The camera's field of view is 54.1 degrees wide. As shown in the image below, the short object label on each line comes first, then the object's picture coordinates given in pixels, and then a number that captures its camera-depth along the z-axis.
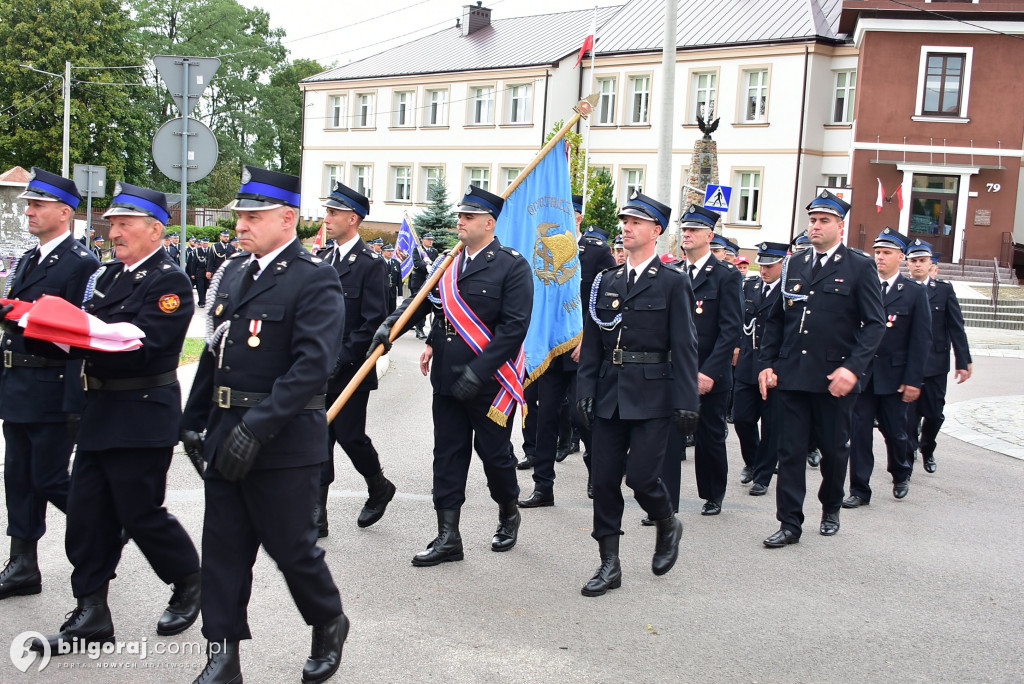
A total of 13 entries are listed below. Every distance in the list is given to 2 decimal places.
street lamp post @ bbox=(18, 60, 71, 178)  39.25
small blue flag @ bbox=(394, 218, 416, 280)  20.03
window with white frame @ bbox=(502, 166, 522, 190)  47.83
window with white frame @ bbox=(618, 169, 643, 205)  44.81
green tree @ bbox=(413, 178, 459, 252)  35.62
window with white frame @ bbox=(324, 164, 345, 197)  55.31
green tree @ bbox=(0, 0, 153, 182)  51.19
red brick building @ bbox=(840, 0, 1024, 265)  34.56
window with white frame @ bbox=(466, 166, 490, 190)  48.19
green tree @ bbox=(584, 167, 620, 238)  36.03
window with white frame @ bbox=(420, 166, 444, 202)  50.35
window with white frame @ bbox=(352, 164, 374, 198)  54.06
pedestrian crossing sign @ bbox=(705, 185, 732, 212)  16.38
